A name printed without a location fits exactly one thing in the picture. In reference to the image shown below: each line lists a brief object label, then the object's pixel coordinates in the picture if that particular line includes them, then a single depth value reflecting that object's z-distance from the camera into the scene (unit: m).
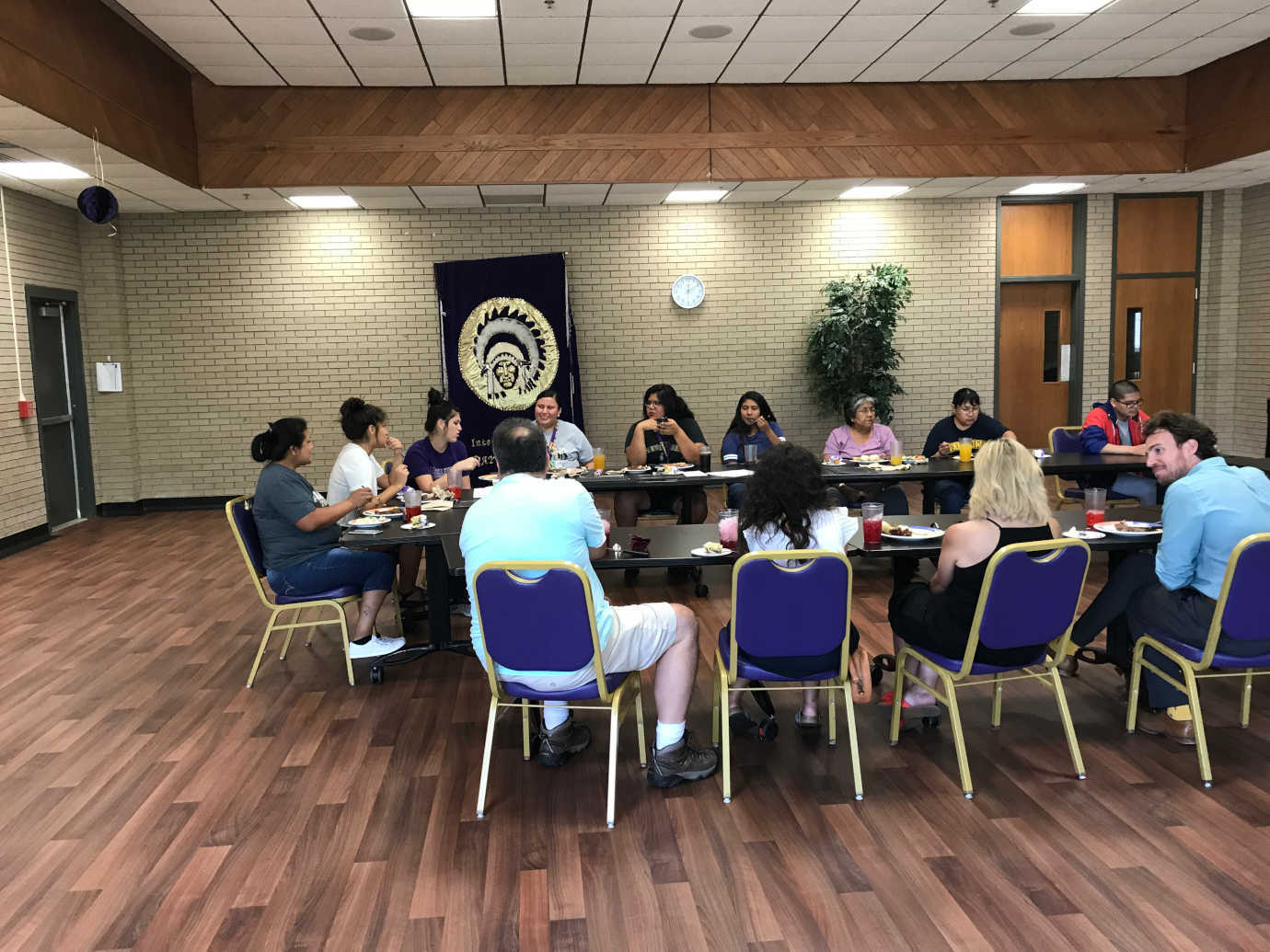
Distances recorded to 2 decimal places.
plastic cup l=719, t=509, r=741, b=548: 4.17
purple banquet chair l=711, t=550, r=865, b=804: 3.27
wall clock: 10.82
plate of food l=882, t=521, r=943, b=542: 4.25
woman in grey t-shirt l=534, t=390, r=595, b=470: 6.96
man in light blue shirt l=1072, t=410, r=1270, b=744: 3.53
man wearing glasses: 6.88
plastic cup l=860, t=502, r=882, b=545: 4.20
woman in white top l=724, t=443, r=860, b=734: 3.54
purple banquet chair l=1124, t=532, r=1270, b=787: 3.33
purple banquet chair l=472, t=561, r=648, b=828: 3.18
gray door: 9.37
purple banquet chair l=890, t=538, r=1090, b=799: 3.31
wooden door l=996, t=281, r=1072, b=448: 11.16
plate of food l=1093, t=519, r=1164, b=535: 4.29
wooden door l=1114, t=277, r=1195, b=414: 11.04
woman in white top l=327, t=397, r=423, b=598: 5.43
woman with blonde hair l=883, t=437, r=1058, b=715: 3.52
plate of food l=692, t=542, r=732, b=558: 4.07
